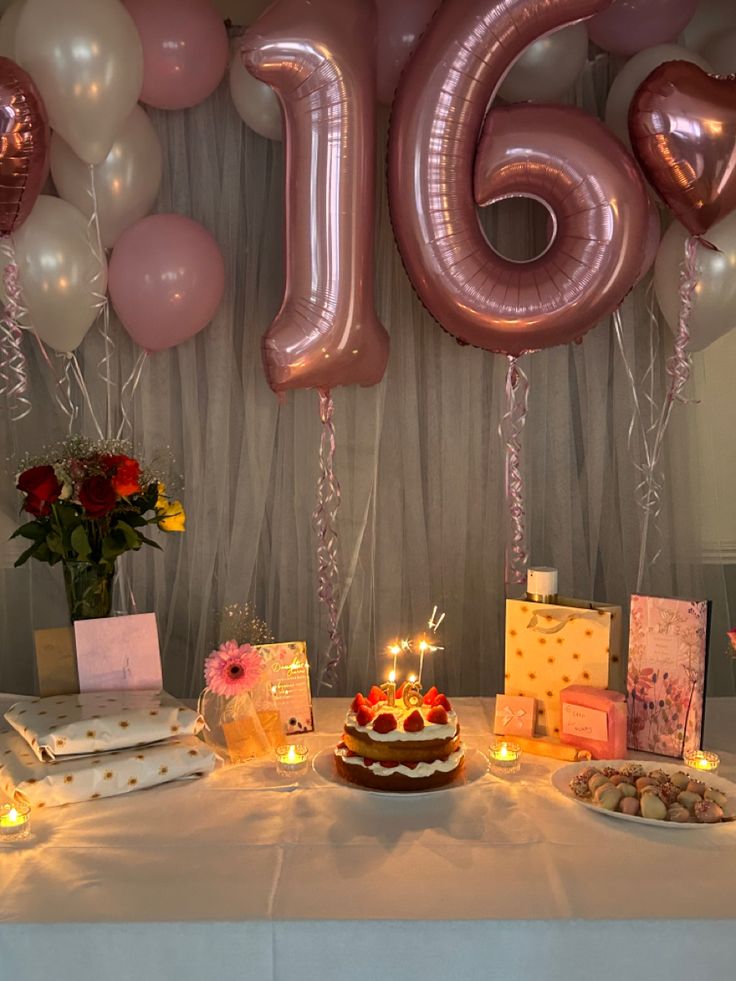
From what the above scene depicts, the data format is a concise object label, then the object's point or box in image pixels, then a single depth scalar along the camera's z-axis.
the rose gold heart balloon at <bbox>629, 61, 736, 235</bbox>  1.53
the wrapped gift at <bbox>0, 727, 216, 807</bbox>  1.30
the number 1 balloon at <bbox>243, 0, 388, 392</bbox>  1.57
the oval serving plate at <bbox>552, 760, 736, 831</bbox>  1.25
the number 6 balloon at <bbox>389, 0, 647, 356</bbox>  1.57
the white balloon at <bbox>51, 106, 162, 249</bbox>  1.72
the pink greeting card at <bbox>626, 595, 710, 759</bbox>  1.49
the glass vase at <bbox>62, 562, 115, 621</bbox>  1.55
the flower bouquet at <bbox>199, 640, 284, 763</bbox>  1.48
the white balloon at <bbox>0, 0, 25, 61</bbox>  1.68
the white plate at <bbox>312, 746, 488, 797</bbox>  1.36
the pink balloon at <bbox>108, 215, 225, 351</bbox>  1.71
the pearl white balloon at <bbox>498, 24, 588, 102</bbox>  1.72
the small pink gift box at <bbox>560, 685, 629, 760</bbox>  1.47
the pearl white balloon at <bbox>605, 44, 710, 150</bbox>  1.73
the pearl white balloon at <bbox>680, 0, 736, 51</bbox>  1.87
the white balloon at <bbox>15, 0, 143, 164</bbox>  1.55
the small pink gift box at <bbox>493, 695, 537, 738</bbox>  1.55
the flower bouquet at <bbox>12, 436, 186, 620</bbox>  1.49
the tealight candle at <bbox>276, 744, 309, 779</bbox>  1.42
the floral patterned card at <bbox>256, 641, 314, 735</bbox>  1.56
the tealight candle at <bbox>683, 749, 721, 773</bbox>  1.45
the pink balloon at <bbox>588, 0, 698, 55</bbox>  1.76
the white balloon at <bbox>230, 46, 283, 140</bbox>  1.76
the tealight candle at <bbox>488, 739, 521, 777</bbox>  1.43
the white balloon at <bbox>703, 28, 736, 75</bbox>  1.78
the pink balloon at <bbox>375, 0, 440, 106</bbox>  1.69
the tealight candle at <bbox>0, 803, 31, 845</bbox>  1.20
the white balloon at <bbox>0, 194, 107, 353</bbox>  1.65
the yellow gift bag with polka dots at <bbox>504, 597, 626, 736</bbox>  1.54
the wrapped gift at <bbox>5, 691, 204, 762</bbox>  1.36
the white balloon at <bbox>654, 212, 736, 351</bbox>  1.67
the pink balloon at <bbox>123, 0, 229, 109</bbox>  1.70
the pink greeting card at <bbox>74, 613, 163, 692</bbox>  1.51
